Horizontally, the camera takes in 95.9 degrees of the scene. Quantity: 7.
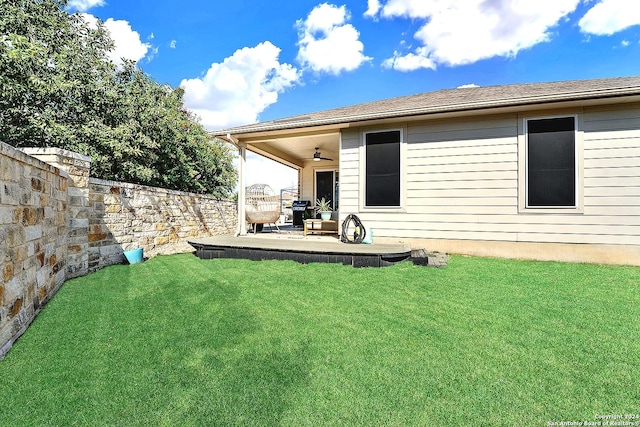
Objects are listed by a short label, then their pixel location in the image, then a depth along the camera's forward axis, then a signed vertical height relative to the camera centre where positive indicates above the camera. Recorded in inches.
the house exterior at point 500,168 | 190.2 +33.0
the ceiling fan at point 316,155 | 323.3 +63.0
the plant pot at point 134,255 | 202.6 -32.7
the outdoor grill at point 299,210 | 387.2 +1.0
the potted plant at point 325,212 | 288.8 -1.6
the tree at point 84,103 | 270.5 +115.4
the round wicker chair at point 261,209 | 291.0 +1.6
